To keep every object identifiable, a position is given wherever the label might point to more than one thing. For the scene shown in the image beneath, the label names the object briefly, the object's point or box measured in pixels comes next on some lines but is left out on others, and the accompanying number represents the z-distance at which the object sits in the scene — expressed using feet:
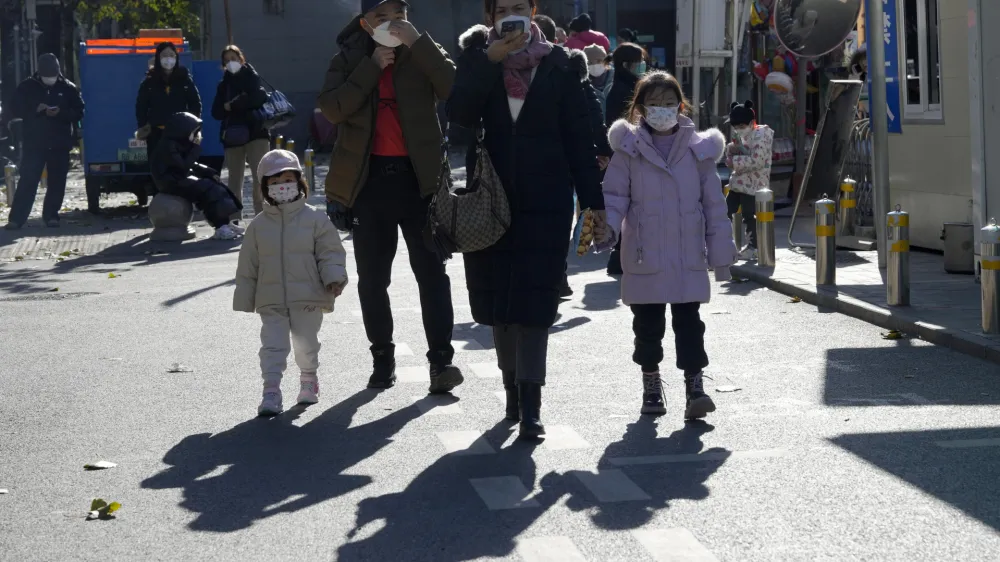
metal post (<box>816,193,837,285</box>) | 40.16
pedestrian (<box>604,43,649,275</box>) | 42.19
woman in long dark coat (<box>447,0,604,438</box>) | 22.09
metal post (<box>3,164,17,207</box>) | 71.98
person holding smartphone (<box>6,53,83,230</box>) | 63.87
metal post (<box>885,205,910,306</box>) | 35.76
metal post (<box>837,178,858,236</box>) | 49.37
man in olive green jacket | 25.48
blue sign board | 49.42
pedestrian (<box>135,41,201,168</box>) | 62.95
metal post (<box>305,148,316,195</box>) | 70.73
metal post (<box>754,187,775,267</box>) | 44.65
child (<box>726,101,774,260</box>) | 47.50
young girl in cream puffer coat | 25.40
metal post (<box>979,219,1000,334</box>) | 31.37
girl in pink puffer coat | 24.02
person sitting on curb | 57.26
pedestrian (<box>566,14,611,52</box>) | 53.72
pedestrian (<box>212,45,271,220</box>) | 60.39
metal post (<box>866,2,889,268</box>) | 42.04
